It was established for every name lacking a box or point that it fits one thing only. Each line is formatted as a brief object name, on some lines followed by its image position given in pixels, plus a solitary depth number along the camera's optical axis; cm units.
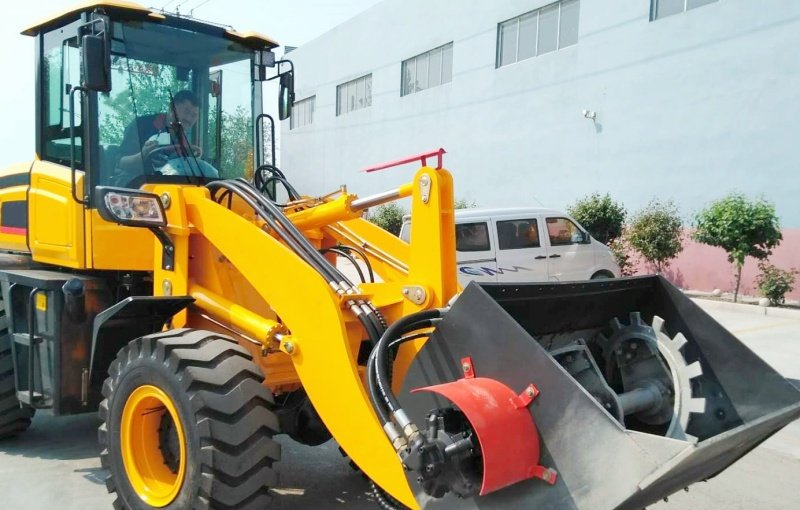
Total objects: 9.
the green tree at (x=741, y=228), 1301
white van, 1198
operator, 457
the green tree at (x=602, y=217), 1628
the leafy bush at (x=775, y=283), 1272
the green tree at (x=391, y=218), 2275
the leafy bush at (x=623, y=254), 1616
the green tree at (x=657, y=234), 1514
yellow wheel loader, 263
